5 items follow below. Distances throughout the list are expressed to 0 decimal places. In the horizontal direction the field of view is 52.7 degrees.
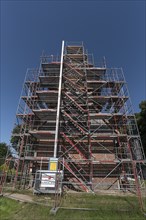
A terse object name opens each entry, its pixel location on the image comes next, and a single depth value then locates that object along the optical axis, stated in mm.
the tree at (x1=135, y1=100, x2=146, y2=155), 22156
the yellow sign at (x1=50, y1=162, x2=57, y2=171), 9683
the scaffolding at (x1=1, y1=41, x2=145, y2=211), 11750
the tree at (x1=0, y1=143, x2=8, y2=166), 34762
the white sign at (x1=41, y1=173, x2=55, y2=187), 9070
